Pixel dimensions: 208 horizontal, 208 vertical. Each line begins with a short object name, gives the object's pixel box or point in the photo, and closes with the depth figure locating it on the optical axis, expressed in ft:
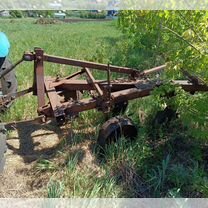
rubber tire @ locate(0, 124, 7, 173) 6.02
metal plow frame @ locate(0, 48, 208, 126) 6.87
